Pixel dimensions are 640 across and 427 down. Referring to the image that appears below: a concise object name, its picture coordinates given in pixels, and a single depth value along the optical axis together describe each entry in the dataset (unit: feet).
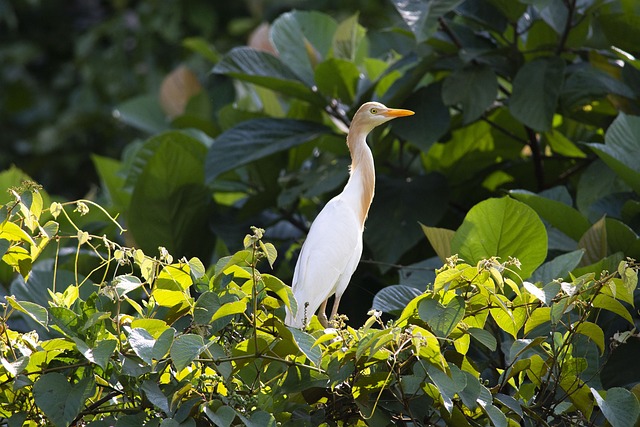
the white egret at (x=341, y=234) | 55.60
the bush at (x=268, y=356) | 54.05
